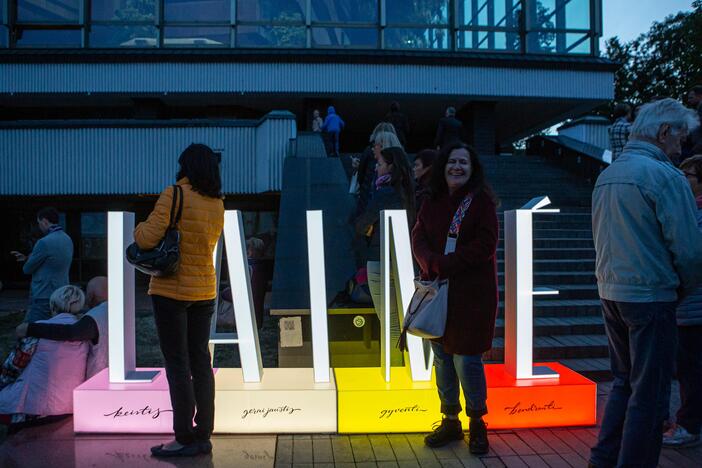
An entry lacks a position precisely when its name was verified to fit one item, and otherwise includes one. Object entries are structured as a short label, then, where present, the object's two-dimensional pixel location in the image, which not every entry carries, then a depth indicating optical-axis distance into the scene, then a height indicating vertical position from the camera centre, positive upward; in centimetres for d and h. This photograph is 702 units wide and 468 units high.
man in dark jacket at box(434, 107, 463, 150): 1152 +205
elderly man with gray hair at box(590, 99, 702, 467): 290 -8
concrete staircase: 613 -43
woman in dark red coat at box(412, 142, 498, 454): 374 -17
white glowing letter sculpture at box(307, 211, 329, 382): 442 -22
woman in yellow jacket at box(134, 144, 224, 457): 362 -30
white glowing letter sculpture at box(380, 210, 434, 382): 445 -28
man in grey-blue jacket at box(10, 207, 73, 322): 638 -20
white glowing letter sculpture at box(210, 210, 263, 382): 441 -38
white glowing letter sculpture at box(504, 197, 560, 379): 442 -35
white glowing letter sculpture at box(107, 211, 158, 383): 430 -35
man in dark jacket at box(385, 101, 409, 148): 1136 +224
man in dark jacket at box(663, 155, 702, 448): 404 -80
